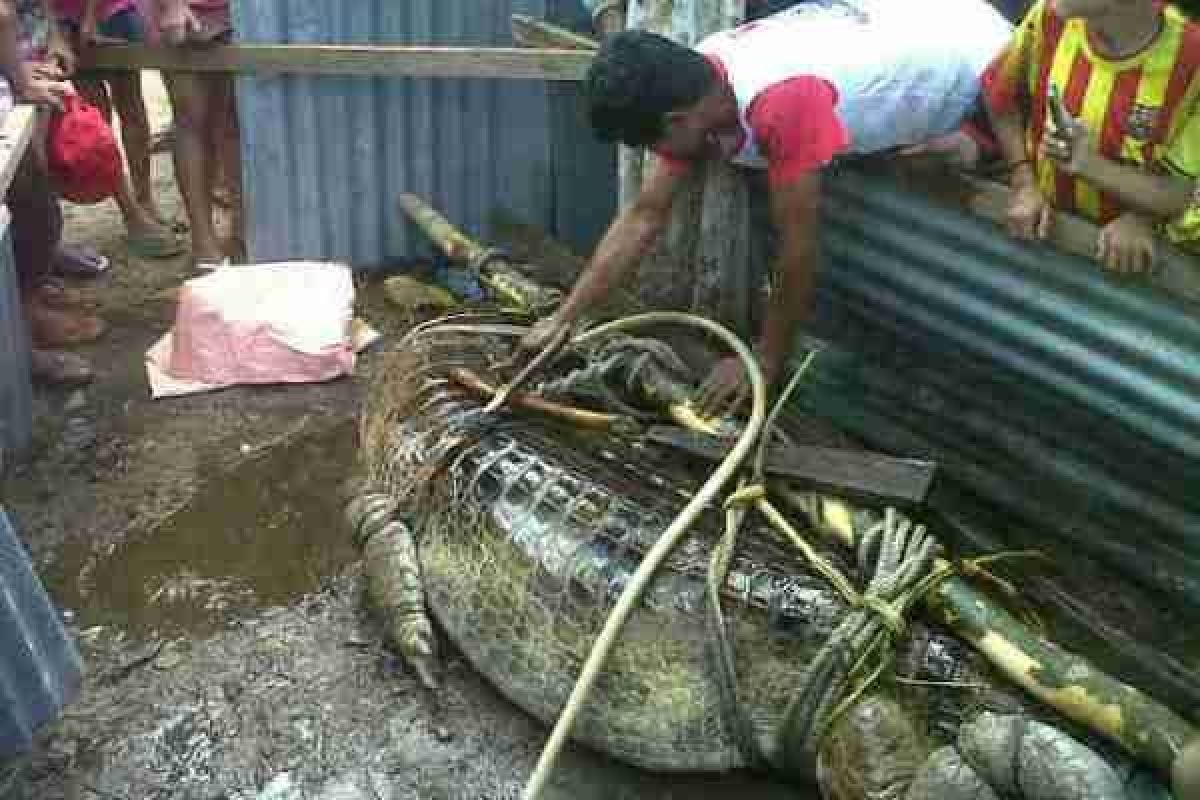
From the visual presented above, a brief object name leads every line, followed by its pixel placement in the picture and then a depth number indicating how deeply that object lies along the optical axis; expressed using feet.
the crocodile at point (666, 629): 8.65
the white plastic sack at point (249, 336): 15.89
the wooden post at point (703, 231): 13.30
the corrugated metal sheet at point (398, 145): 17.47
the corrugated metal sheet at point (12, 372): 13.89
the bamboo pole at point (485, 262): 15.70
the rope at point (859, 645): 9.32
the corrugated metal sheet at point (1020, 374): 9.98
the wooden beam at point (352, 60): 16.58
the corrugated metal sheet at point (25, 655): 8.75
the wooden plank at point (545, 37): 16.12
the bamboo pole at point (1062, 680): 8.22
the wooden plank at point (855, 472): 10.36
